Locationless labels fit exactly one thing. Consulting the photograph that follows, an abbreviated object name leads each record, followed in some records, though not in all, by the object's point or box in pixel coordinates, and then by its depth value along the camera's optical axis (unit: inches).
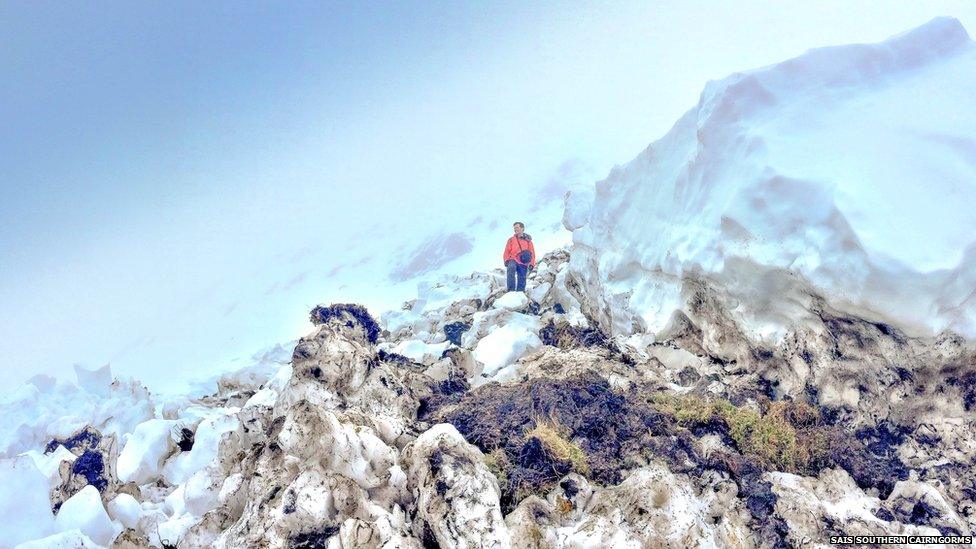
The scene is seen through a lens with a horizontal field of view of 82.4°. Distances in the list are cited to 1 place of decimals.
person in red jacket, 632.4
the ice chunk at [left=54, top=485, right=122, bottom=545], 250.7
